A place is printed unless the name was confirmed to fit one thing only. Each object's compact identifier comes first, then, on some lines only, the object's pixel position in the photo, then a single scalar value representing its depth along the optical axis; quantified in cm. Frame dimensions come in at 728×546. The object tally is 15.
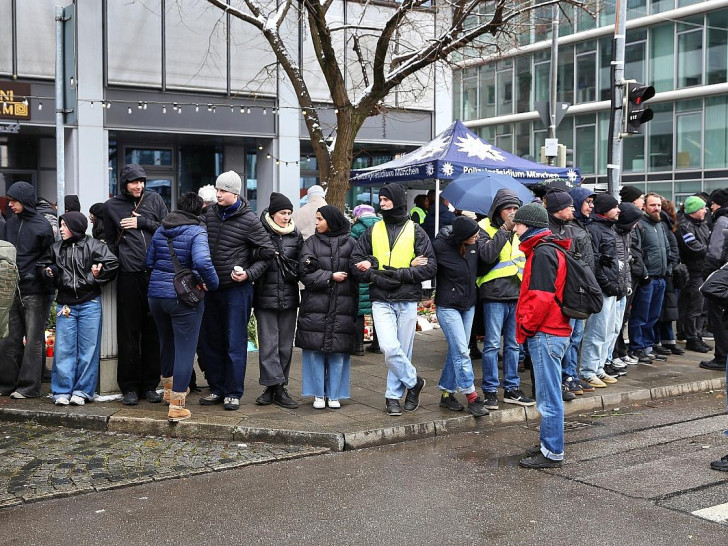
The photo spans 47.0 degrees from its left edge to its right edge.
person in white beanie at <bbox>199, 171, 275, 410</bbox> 742
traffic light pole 1259
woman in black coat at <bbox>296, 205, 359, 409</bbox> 747
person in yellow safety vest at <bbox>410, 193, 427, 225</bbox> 1388
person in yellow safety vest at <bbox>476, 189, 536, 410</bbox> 788
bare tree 1347
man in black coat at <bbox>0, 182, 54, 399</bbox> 783
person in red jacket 614
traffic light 1234
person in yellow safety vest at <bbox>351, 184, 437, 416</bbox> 734
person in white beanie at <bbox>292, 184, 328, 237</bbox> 992
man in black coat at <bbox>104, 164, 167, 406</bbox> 763
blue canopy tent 1274
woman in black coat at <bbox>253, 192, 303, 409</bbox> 761
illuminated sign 1638
